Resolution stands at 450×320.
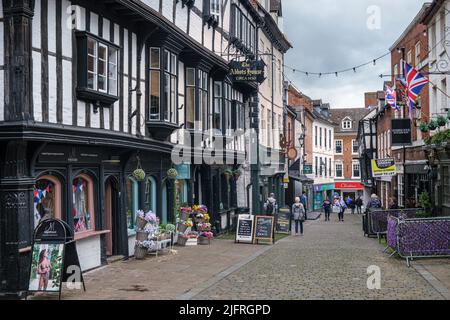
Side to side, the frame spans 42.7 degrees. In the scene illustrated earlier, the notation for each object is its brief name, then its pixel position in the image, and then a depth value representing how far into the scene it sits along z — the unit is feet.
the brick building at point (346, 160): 236.84
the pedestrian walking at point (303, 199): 119.25
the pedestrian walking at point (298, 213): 78.02
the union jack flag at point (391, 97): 86.35
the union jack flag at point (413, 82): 59.77
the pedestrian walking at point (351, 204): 170.81
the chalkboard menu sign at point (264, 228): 64.64
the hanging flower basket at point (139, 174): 47.91
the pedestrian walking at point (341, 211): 126.41
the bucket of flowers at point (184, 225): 60.34
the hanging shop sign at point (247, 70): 69.67
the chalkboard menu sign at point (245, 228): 65.00
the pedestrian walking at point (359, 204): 166.31
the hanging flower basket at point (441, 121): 57.00
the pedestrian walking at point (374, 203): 80.43
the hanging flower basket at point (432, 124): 59.36
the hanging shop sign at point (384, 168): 84.23
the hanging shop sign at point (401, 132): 80.59
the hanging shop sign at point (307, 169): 142.10
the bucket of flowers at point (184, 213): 61.64
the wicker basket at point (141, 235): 49.06
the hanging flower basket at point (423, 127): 61.38
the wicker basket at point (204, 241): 62.23
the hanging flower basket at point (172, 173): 57.93
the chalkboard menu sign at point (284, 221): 79.66
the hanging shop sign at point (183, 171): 63.08
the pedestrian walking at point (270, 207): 87.97
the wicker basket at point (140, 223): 49.24
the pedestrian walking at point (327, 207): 127.38
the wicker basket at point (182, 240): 60.34
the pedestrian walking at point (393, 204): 78.26
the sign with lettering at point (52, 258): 32.78
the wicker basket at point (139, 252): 49.24
